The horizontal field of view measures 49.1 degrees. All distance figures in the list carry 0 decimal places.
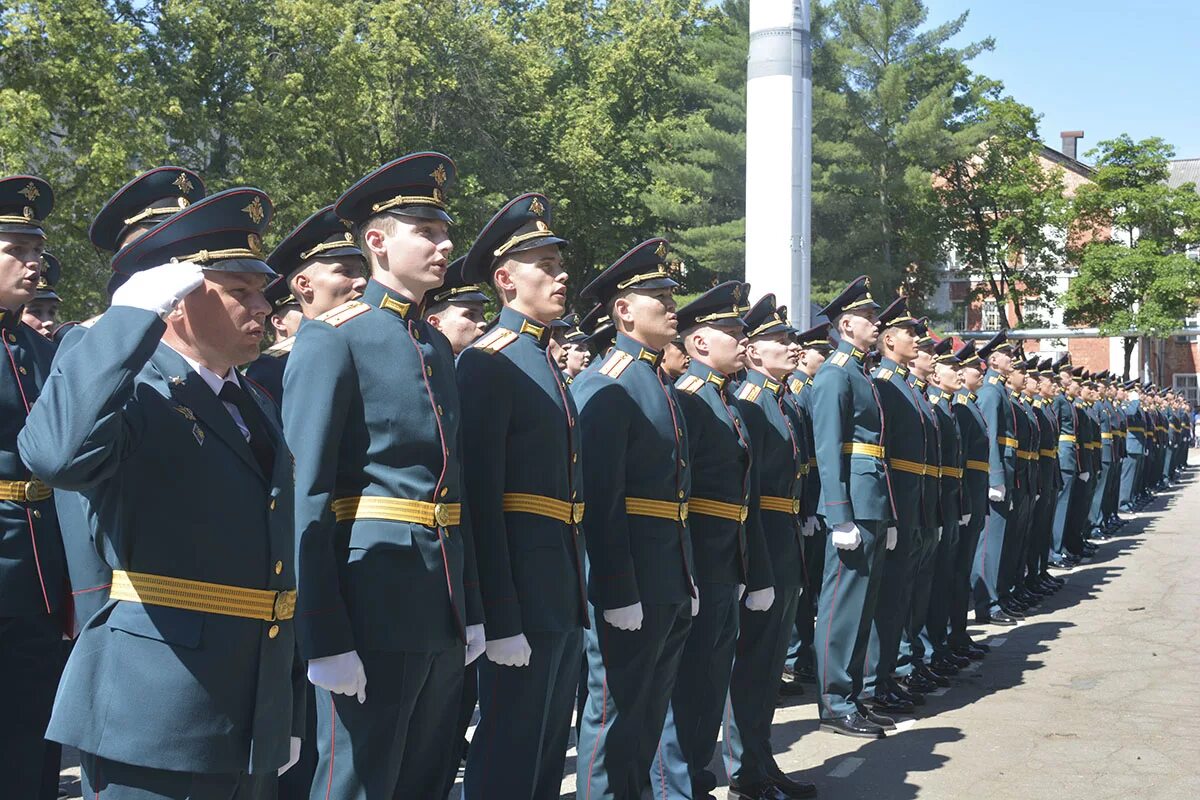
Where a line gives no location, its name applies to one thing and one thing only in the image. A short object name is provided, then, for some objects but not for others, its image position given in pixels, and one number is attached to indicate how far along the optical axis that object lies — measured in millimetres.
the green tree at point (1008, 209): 49906
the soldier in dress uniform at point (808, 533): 8617
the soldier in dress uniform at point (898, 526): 7773
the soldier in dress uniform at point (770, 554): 6008
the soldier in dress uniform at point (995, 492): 11422
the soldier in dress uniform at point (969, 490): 9469
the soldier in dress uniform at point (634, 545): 4945
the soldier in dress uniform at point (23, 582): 4547
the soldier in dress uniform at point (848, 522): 7195
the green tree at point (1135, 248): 48875
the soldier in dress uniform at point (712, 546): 5547
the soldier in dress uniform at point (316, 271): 5035
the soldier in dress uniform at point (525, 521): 4227
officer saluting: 2727
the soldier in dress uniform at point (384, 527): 3549
